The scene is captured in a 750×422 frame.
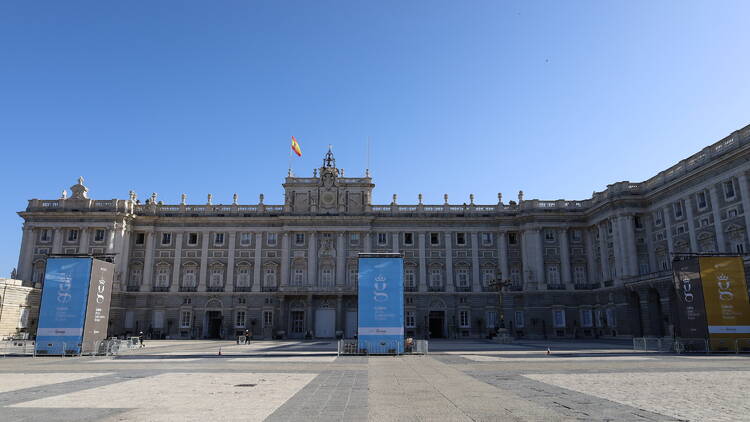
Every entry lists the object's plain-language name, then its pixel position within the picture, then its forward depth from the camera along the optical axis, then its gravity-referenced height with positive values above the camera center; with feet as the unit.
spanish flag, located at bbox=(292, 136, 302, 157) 209.05 +70.56
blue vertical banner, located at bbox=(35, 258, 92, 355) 105.81 +3.53
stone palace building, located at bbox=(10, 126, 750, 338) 199.62 +26.15
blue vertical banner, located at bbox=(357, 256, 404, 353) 106.22 +2.98
